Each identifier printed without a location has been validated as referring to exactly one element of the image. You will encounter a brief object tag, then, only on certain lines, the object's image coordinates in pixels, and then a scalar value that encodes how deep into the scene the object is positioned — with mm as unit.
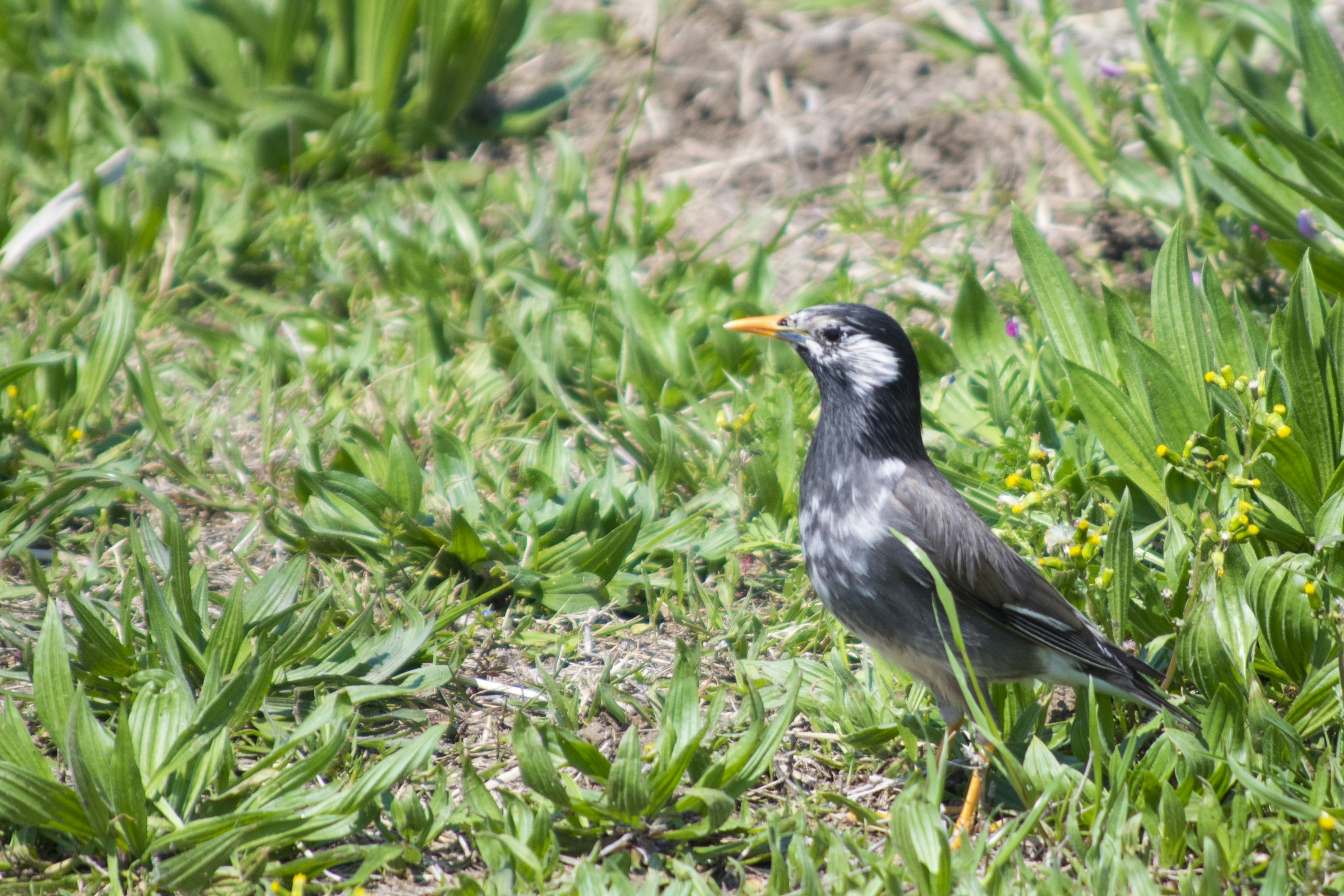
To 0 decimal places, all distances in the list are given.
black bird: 6406
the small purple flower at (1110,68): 11266
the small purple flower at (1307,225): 8383
